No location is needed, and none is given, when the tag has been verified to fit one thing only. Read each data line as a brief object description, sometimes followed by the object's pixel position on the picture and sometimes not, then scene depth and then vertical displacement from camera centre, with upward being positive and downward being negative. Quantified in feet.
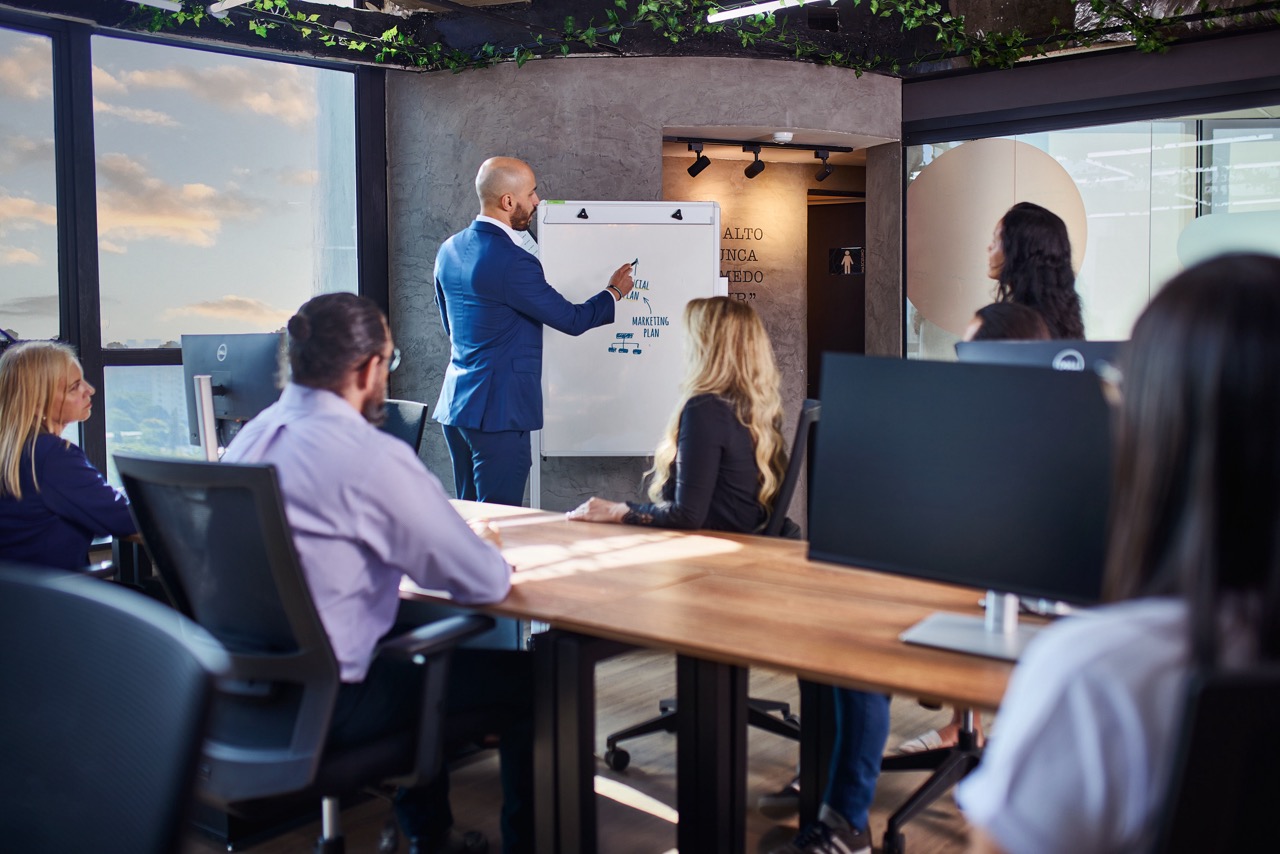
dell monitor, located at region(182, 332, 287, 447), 10.75 -0.27
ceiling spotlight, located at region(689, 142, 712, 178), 19.35 +3.03
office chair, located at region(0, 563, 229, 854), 2.83 -0.98
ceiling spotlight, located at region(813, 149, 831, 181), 19.97 +3.13
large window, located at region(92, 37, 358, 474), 15.74 +2.11
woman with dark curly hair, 10.82 +0.68
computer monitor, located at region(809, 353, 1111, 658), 5.54 -0.72
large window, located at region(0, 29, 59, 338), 14.56 +2.05
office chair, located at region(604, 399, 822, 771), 9.53 -3.66
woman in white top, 2.94 -0.73
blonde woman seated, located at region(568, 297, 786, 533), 9.50 -0.81
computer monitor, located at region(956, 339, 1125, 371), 6.97 -0.09
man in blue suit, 14.35 +0.13
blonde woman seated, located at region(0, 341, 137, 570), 9.26 -1.12
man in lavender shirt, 6.78 -1.05
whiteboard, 16.81 +0.24
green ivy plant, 16.28 +4.61
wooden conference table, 5.97 -1.66
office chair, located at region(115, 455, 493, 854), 6.33 -1.78
